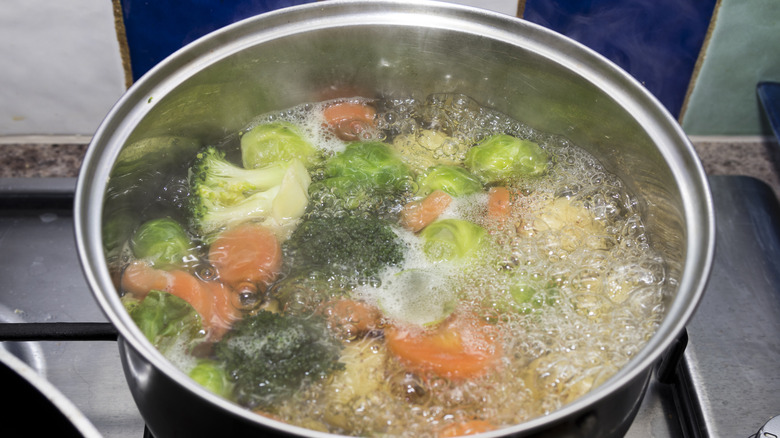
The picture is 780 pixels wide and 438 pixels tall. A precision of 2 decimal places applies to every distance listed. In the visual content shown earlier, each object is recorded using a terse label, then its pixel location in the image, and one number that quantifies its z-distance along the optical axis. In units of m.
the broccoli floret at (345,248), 0.76
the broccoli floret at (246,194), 0.78
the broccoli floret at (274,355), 0.73
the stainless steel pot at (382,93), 0.71
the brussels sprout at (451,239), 0.77
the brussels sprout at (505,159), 0.80
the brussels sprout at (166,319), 0.73
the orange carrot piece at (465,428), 0.71
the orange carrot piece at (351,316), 0.74
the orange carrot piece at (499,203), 0.78
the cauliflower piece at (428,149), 0.81
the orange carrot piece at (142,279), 0.75
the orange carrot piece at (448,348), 0.73
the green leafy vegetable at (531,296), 0.75
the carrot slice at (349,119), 0.82
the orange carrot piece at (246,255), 0.76
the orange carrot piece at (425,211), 0.78
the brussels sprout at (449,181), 0.79
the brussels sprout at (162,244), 0.76
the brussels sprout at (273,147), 0.80
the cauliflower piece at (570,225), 0.78
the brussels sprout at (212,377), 0.72
